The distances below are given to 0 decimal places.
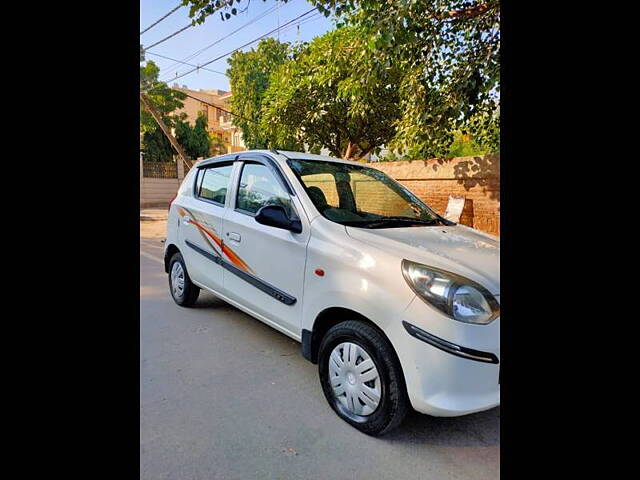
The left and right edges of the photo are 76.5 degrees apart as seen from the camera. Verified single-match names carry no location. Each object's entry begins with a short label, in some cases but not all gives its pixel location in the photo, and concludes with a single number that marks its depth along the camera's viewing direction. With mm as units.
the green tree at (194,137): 22344
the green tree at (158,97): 20016
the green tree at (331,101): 7711
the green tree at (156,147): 21188
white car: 1965
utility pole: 12645
